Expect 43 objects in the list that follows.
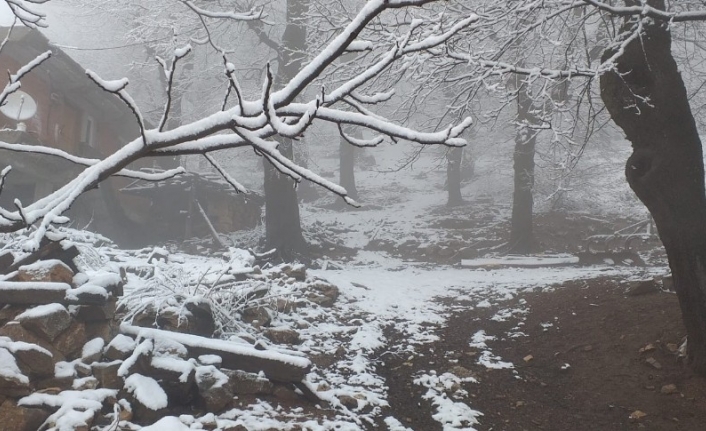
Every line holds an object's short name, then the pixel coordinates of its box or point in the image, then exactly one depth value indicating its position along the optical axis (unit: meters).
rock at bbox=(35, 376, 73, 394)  3.33
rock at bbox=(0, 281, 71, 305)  3.74
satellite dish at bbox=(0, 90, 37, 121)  11.11
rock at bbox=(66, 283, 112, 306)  3.95
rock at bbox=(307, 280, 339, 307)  7.06
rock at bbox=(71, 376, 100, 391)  3.46
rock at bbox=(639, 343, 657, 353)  4.67
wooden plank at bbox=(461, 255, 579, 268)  10.96
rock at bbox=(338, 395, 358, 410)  4.10
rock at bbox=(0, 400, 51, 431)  2.95
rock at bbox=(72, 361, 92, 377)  3.65
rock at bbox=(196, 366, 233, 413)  3.64
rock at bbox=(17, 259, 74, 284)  3.96
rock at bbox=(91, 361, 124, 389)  3.61
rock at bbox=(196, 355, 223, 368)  4.06
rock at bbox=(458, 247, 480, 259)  13.11
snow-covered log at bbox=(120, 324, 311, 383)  4.13
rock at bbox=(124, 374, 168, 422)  3.35
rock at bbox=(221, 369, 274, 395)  3.97
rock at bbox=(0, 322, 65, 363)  3.54
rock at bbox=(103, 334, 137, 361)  3.86
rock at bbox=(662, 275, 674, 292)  6.20
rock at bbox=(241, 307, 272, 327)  5.52
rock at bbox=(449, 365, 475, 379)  4.81
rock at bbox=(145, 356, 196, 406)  3.67
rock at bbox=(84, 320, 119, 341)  4.05
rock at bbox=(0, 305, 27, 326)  3.76
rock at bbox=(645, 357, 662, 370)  4.41
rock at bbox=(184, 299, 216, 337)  4.90
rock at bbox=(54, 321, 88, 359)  3.73
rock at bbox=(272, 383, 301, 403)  4.09
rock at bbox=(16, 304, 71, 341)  3.62
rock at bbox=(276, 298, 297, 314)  6.24
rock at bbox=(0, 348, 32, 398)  3.08
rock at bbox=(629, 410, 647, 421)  3.82
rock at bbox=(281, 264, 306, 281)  7.59
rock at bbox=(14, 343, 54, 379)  3.35
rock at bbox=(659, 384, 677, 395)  4.06
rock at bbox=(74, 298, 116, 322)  4.05
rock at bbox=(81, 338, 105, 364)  3.77
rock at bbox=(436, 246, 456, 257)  13.59
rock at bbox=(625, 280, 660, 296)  6.12
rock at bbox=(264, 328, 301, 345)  5.35
